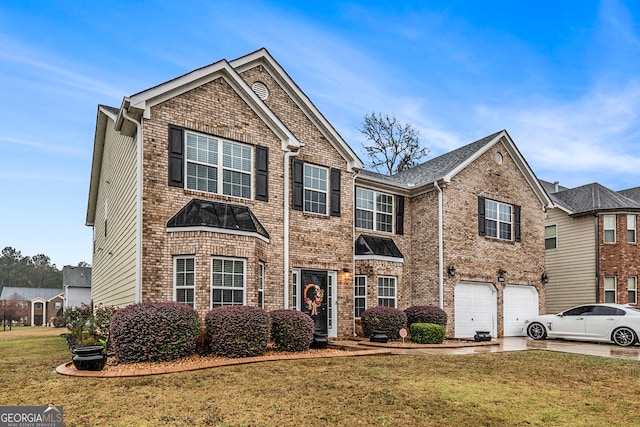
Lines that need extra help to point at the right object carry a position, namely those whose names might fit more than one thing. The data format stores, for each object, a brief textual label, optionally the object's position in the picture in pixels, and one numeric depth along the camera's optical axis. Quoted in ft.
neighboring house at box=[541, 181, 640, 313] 69.21
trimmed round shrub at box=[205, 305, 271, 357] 32.42
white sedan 48.24
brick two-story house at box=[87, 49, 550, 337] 36.45
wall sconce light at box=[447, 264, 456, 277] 55.67
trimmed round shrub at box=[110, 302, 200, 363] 29.50
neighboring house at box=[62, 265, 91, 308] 140.26
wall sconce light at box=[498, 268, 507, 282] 60.95
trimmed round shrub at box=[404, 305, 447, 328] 50.62
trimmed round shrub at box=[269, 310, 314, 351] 36.27
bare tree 115.96
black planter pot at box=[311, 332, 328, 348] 38.99
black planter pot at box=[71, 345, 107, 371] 26.91
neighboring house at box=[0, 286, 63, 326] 184.91
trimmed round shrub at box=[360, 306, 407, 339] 47.19
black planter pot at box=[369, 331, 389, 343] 44.29
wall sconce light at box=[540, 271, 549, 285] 66.33
